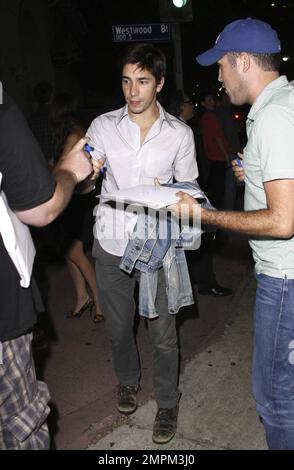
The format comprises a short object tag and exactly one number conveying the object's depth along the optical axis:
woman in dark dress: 3.94
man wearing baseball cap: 1.80
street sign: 6.13
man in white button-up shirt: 2.71
